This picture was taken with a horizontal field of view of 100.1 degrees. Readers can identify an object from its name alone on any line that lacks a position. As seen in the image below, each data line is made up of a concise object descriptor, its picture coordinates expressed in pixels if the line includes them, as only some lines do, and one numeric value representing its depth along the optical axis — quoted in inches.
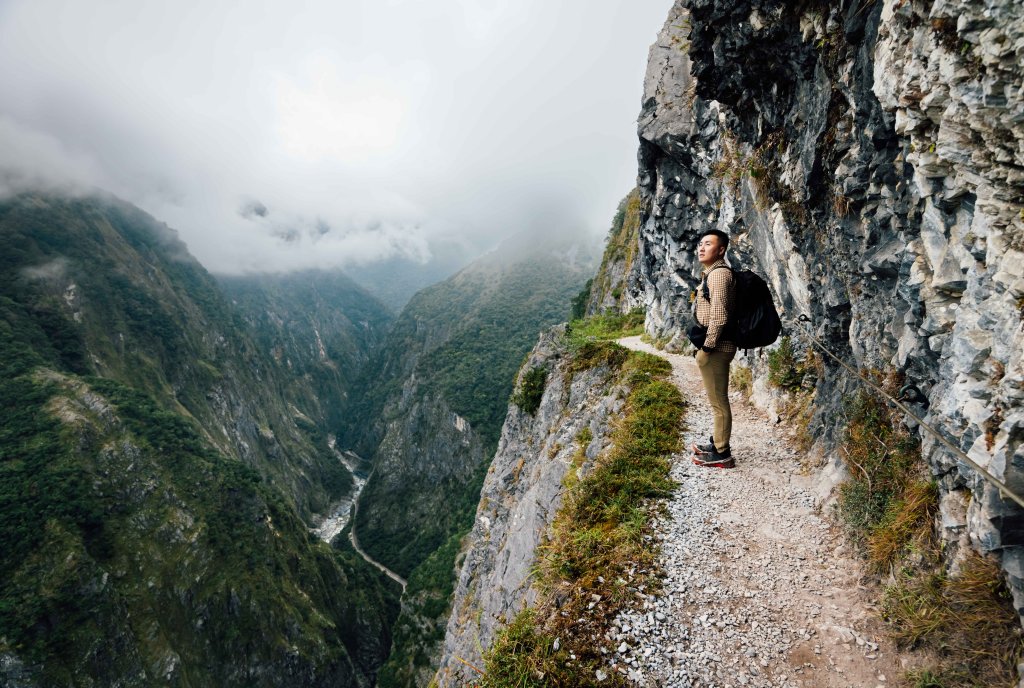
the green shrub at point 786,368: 354.9
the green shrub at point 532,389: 829.2
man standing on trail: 244.8
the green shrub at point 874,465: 198.2
